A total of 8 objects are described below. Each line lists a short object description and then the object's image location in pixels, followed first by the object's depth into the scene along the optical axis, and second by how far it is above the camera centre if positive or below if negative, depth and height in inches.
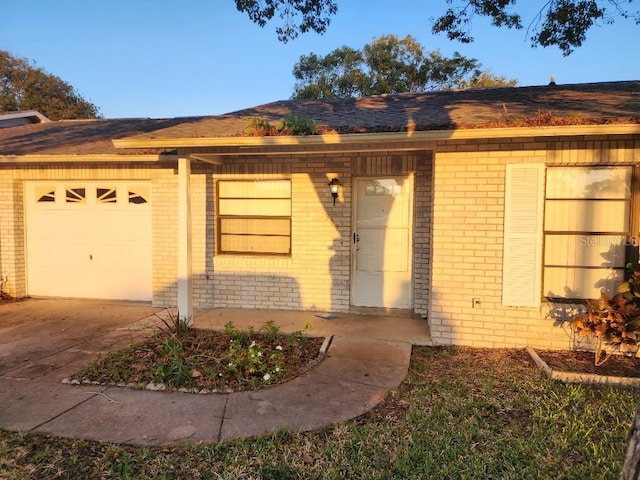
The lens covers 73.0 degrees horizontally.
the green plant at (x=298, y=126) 212.5 +45.7
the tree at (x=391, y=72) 999.0 +352.6
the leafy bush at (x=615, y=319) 185.9 -42.8
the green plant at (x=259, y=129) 217.0 +45.3
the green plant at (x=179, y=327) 222.9 -57.2
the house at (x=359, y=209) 211.8 +6.1
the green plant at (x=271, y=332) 213.8 -56.5
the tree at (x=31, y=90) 986.7 +294.9
